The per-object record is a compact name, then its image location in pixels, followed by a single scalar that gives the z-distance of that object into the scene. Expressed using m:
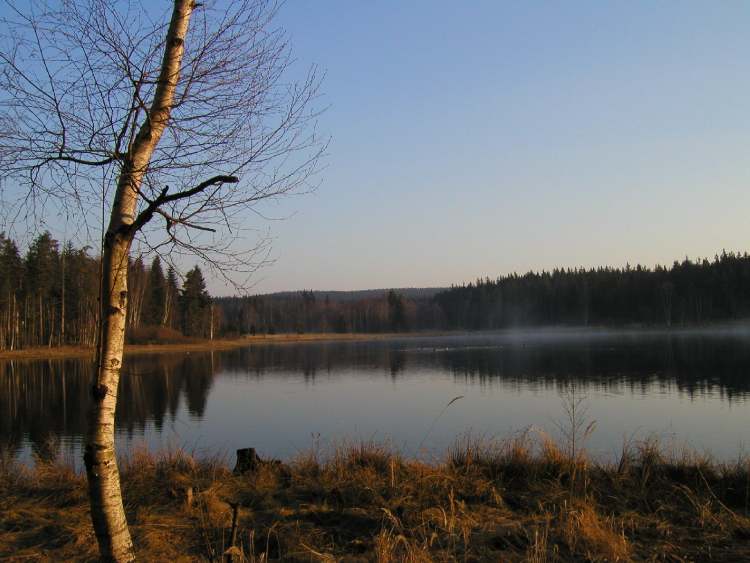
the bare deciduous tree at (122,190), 3.67
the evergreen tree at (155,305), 75.12
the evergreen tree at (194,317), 80.28
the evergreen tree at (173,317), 76.14
